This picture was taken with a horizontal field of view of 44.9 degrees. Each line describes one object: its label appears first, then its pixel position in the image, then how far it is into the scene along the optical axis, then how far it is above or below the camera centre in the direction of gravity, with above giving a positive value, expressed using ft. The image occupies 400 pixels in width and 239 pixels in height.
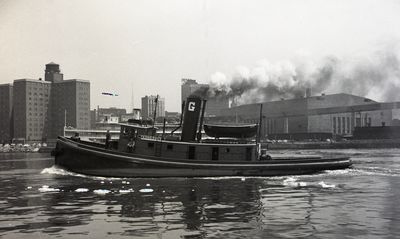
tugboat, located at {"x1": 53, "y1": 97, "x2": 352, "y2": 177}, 137.08 -8.04
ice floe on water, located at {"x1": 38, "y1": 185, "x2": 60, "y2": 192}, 109.95 -14.58
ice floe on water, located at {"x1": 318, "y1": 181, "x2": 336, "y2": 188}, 115.34 -13.68
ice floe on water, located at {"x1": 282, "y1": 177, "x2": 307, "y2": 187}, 119.03 -13.92
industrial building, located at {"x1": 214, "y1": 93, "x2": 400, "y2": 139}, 459.56 +28.91
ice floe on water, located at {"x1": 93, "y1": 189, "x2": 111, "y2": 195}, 102.77 -13.99
